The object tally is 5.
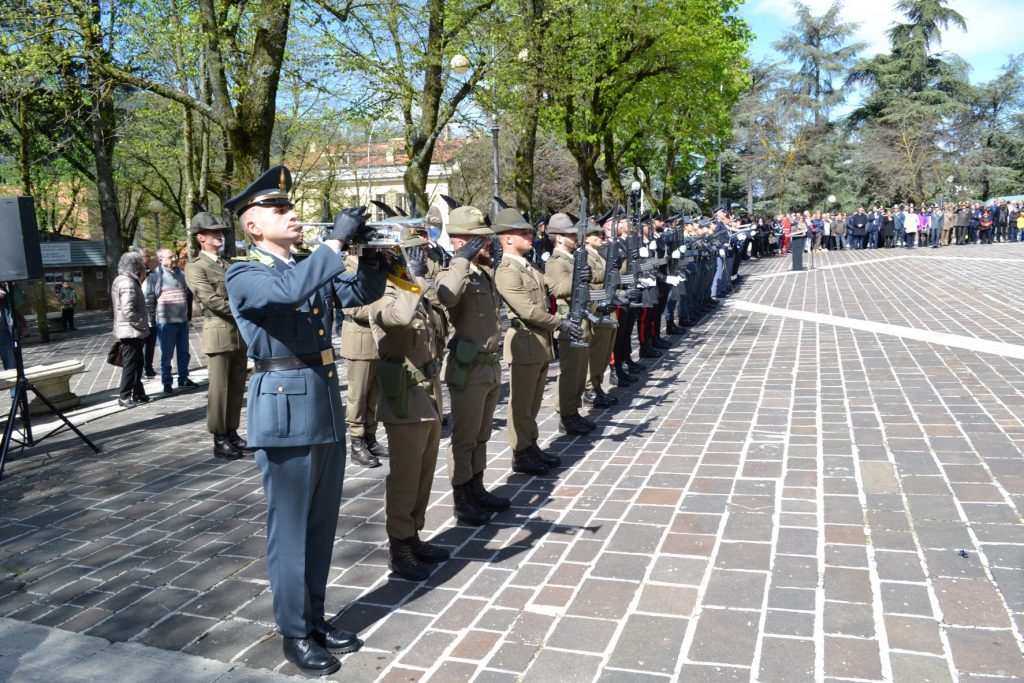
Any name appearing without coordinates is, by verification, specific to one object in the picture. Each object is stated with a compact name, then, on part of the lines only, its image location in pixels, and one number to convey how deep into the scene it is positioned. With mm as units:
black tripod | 7262
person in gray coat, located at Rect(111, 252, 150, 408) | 9695
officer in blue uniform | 3375
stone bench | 9547
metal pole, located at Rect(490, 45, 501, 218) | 7602
